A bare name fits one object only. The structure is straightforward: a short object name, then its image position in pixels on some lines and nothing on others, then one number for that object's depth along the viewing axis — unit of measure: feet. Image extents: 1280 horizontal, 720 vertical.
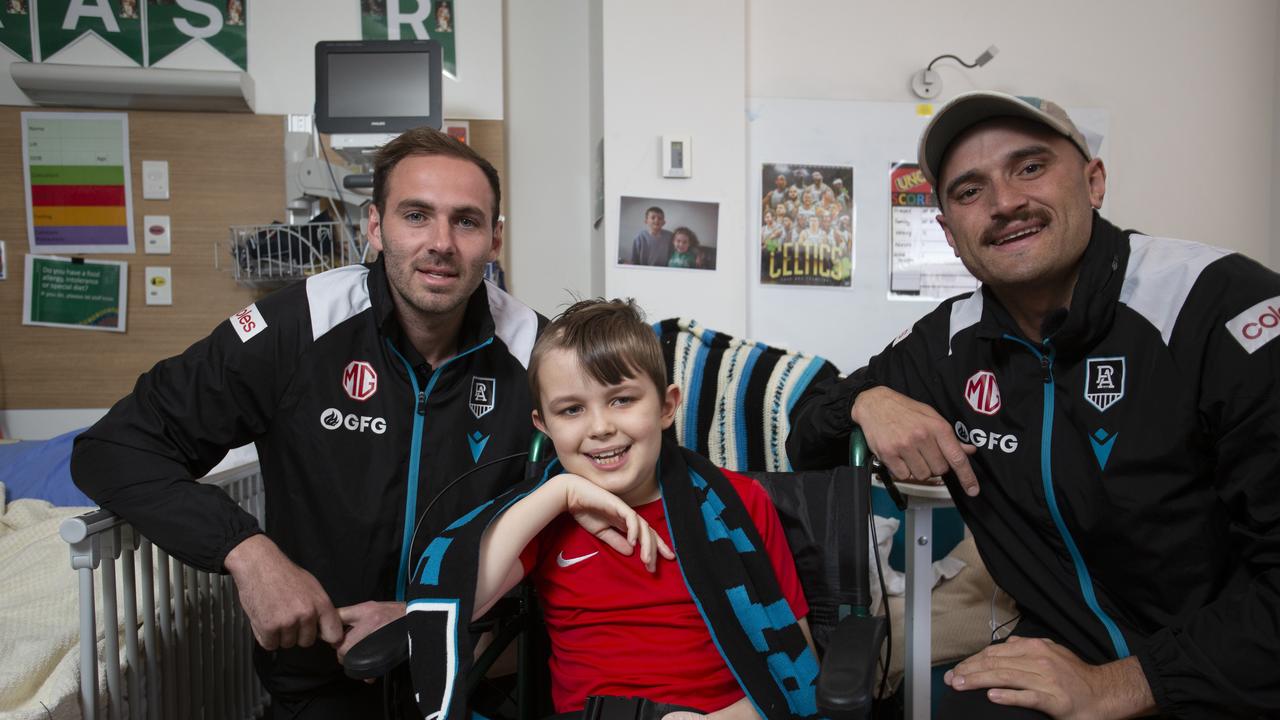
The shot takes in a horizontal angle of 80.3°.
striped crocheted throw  5.57
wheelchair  3.63
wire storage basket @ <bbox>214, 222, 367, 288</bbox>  8.91
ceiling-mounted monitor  7.91
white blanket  3.96
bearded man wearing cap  3.59
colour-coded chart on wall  9.57
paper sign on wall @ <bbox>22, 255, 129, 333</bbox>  9.63
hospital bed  4.03
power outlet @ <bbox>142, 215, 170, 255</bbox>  9.73
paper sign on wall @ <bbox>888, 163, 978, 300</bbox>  10.03
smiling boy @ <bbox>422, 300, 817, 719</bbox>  3.90
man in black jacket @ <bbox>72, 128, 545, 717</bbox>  4.81
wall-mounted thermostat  8.84
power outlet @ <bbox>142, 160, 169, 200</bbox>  9.68
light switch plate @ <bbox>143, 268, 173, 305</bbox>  9.74
